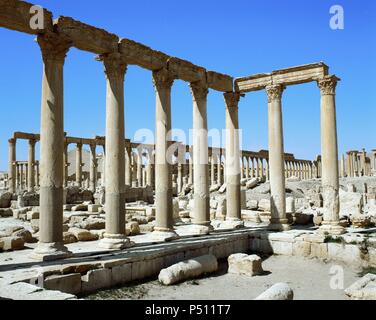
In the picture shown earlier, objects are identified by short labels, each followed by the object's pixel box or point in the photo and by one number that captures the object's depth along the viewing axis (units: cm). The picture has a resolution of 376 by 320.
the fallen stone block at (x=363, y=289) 1002
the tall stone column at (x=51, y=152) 1182
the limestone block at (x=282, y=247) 1650
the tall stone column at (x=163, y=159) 1587
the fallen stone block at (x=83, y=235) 1559
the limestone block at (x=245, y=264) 1317
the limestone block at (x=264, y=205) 2595
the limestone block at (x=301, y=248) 1602
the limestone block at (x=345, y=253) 1486
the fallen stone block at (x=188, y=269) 1178
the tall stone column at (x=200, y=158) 1811
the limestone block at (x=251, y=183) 5081
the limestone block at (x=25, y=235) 1520
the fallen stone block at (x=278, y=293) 888
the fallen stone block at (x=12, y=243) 1359
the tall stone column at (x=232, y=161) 2006
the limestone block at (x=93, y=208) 2852
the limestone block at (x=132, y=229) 1767
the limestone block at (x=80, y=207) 2944
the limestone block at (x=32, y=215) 2372
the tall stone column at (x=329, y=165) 1700
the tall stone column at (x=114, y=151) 1385
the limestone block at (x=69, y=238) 1515
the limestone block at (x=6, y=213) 2864
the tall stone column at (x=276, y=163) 1866
